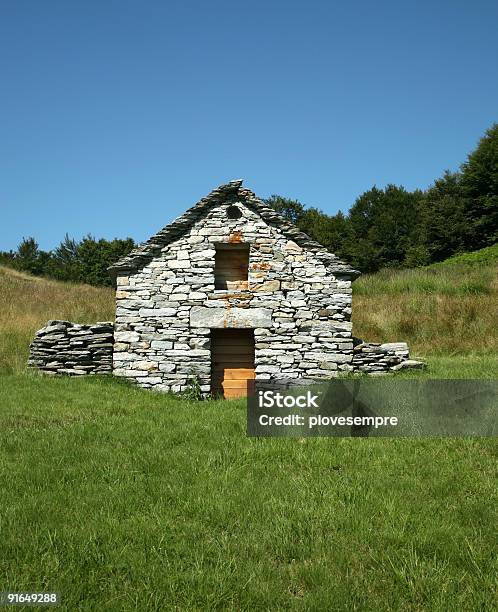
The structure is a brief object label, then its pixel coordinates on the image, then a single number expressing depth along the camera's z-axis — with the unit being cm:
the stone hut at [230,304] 1244
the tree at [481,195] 3478
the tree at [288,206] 5491
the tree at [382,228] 4284
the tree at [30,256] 4891
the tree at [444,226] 3600
